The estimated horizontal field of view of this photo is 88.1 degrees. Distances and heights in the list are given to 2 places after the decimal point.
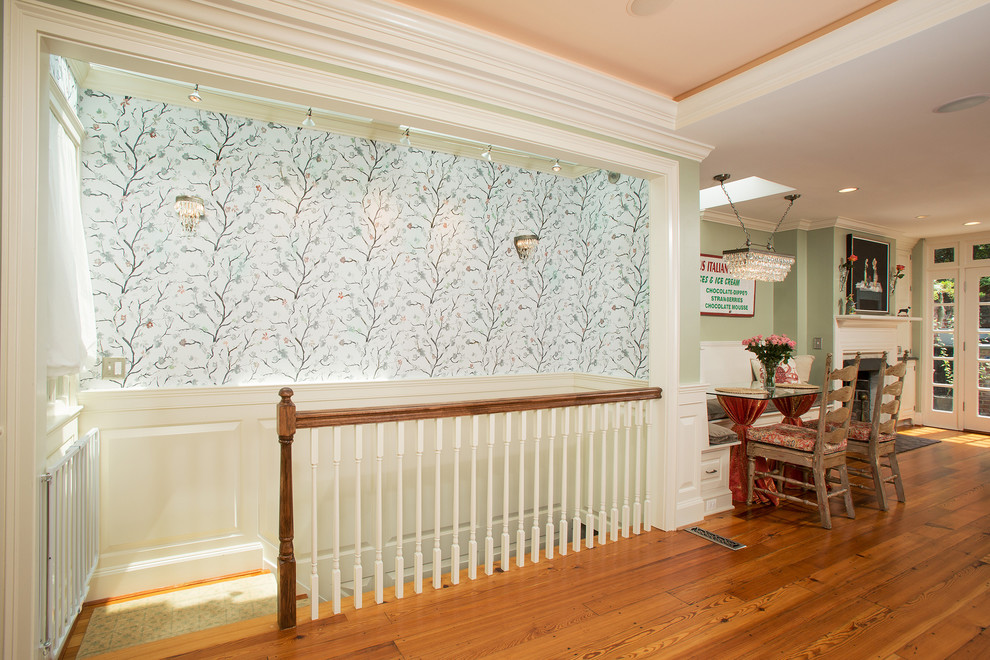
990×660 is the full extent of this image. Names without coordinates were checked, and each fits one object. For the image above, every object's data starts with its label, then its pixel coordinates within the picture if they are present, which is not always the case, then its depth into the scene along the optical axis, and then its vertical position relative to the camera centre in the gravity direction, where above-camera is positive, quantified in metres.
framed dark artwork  5.93 +0.63
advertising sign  5.11 +0.39
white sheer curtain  1.98 +0.26
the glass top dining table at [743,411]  3.77 -0.62
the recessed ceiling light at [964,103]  2.66 +1.19
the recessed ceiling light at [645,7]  2.16 +1.38
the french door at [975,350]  6.31 -0.28
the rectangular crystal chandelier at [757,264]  3.88 +0.50
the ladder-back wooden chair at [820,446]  3.37 -0.82
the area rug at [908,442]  5.59 -1.31
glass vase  3.93 -0.35
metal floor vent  3.09 -1.31
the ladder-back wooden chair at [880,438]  3.71 -0.83
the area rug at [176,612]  2.39 -1.45
